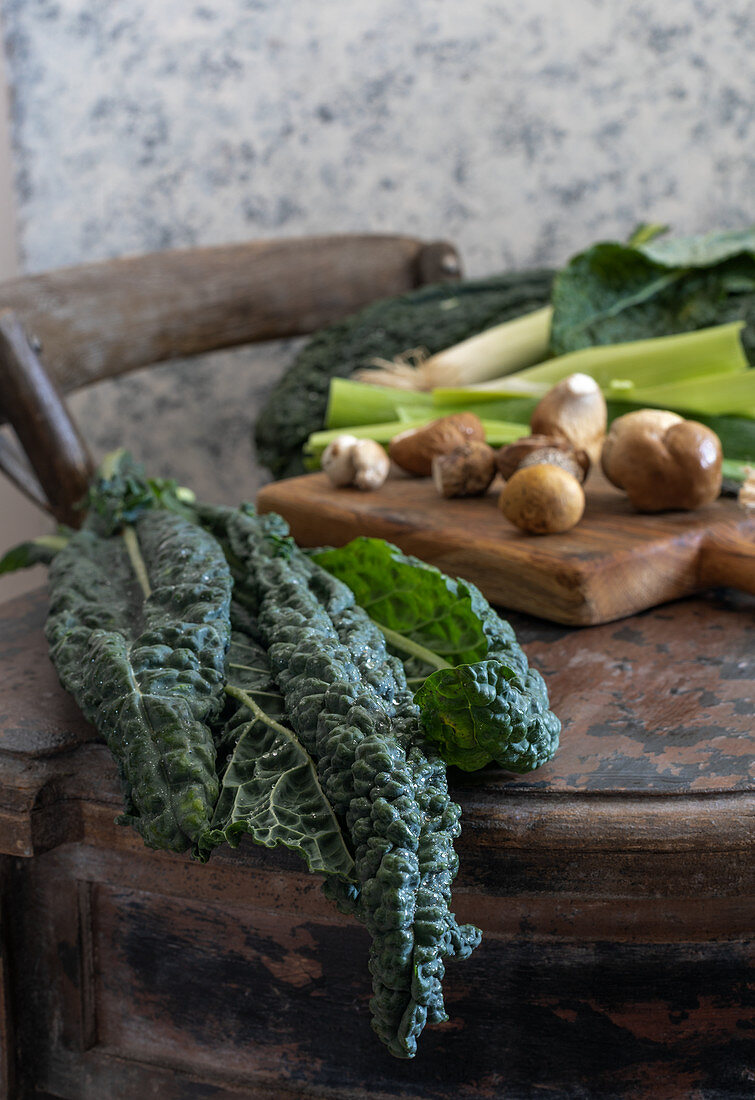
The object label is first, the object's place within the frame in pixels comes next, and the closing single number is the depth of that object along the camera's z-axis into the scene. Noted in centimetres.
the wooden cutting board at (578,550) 95
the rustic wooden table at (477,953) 61
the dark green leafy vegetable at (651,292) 157
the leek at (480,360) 166
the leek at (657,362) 141
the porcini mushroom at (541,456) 110
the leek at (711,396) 132
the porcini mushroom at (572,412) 124
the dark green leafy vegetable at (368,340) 176
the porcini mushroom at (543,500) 101
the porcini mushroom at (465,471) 117
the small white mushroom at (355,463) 122
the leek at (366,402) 152
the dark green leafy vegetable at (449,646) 57
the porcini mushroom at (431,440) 125
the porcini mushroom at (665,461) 105
